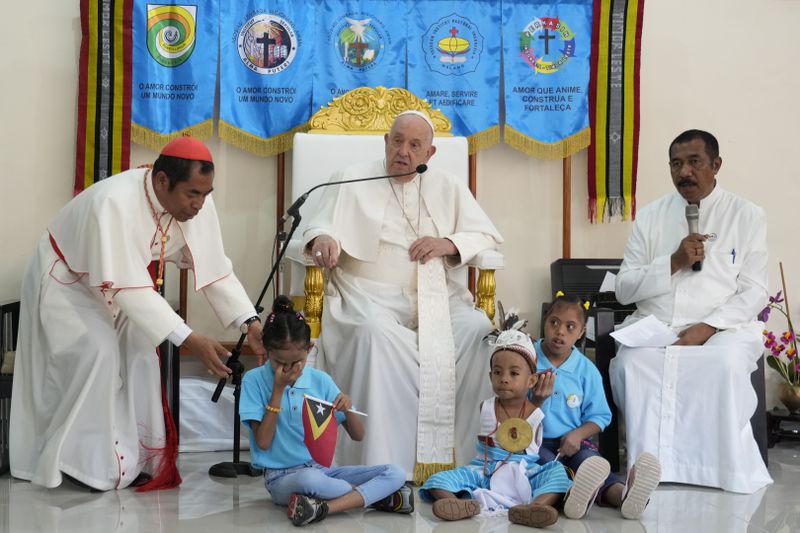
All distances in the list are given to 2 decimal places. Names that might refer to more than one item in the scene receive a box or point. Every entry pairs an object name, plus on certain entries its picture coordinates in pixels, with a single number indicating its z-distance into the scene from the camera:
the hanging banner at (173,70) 6.34
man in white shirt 4.61
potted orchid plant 6.12
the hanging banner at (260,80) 6.39
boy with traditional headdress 3.90
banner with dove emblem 6.45
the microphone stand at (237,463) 4.68
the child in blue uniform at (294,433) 3.78
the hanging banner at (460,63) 6.52
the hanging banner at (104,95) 6.30
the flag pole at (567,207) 6.64
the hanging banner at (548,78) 6.58
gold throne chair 5.86
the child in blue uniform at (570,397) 4.30
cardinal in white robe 4.22
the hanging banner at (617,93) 6.59
